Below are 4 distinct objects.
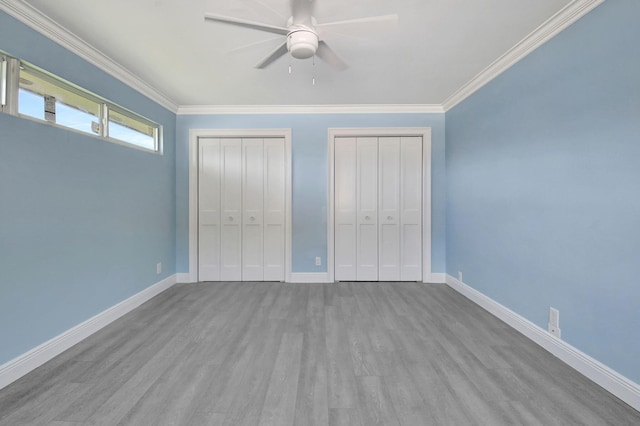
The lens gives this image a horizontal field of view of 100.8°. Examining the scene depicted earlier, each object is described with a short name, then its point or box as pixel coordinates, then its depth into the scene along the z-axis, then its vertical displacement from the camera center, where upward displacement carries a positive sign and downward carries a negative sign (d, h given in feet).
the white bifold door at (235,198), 12.67 +0.62
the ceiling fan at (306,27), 5.11 +3.76
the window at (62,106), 5.76 +2.86
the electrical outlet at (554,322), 6.57 -2.80
